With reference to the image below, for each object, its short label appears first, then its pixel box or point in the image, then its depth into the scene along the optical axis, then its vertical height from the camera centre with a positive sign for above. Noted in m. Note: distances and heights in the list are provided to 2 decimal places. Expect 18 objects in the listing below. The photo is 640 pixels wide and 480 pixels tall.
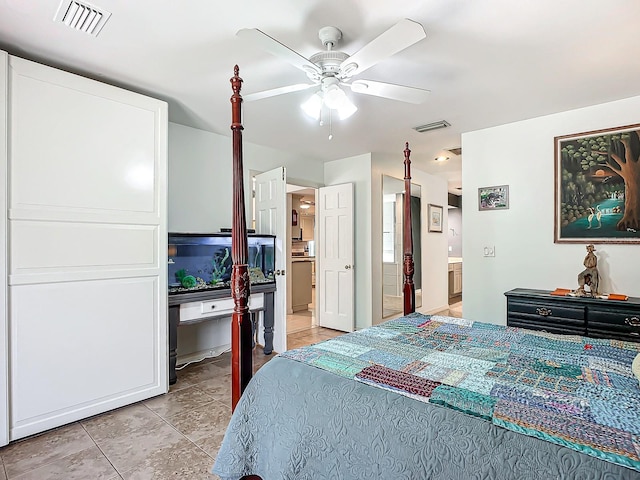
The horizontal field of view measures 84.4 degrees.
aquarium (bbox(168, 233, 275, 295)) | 3.19 -0.17
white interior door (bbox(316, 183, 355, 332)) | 4.81 -0.19
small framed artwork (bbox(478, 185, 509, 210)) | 3.51 +0.47
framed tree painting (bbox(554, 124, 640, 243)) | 2.88 +0.48
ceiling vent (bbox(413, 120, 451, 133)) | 3.45 +1.18
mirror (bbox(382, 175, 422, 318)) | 4.98 -0.02
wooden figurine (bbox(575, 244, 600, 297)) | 2.89 -0.29
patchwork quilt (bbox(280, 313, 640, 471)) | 0.99 -0.51
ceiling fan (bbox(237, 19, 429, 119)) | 1.61 +0.94
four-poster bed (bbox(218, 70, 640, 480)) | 0.96 -0.53
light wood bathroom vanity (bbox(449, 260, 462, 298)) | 7.00 -0.71
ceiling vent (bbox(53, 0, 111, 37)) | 1.77 +1.20
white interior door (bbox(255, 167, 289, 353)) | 3.83 +0.04
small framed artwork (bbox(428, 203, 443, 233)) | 5.89 +0.45
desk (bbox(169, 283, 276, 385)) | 3.03 -0.59
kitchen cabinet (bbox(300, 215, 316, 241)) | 10.32 +0.56
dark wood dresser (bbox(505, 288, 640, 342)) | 2.58 -0.56
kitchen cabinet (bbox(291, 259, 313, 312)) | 6.21 -0.71
